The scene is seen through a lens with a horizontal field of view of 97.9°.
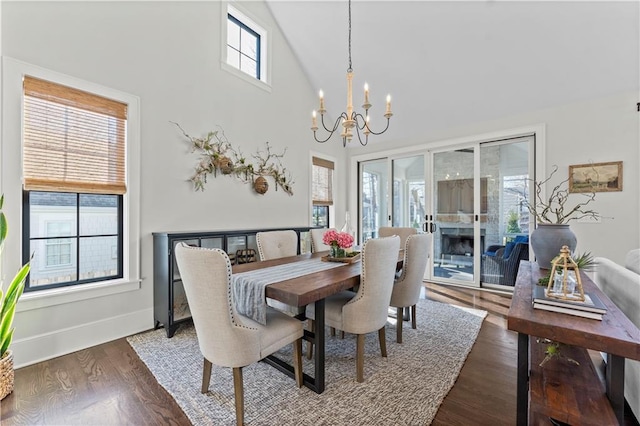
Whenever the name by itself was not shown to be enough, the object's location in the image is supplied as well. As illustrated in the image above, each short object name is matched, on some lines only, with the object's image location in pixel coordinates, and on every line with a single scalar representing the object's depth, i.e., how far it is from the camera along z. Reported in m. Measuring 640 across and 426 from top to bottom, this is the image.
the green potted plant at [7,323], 1.73
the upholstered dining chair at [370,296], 1.85
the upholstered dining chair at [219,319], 1.40
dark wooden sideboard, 2.67
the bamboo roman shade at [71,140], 2.18
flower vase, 2.51
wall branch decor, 3.29
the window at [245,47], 3.75
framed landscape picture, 3.27
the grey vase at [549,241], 2.02
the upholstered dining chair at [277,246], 2.59
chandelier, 2.32
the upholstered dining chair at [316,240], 3.30
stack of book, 1.19
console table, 1.05
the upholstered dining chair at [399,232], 3.47
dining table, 1.56
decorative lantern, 1.32
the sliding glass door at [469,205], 4.05
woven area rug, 1.59
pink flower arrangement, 2.44
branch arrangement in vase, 3.41
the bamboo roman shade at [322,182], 5.03
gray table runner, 1.70
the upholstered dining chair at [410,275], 2.39
